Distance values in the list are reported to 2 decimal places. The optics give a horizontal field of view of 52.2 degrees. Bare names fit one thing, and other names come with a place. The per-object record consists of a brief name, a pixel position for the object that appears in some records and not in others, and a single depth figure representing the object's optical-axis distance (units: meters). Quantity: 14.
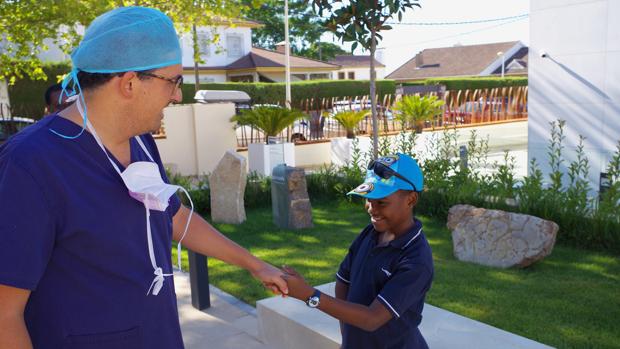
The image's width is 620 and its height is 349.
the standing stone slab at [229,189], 9.14
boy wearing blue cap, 2.38
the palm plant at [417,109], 18.58
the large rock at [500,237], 6.17
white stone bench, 3.37
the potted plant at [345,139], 15.73
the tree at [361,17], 7.93
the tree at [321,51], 51.72
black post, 5.46
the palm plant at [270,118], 13.88
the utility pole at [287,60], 24.79
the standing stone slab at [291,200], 8.66
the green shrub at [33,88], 25.03
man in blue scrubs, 1.56
